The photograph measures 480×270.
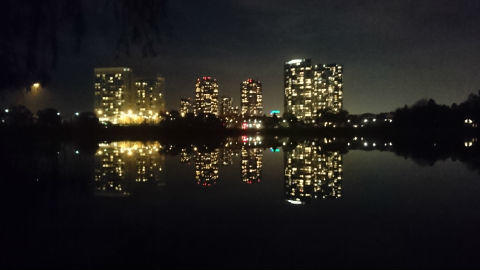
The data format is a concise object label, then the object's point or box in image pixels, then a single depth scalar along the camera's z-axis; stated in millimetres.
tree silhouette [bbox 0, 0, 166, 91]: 7664
